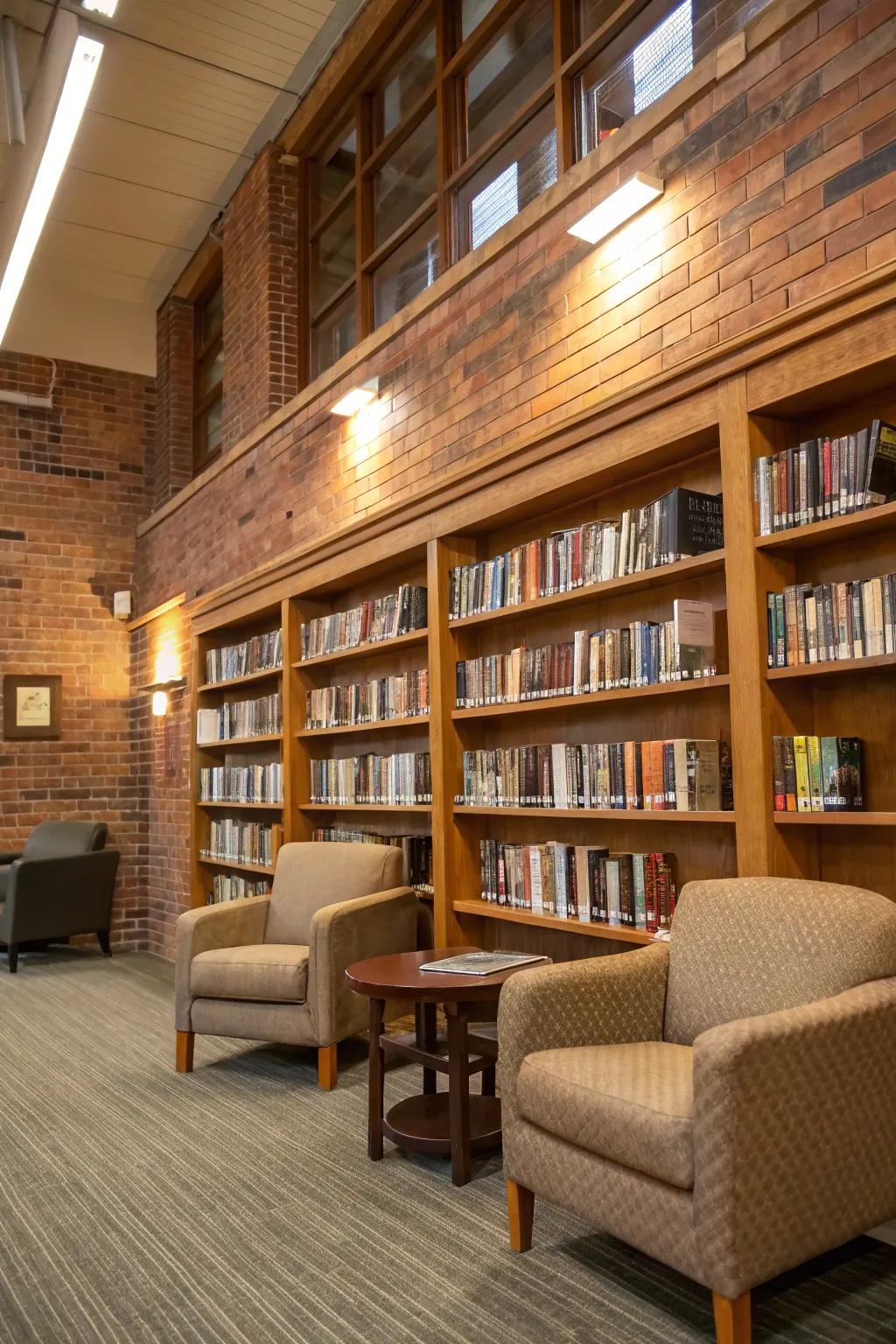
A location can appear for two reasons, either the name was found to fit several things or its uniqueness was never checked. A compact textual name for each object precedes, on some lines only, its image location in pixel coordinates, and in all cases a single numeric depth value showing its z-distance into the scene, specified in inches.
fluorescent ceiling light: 158.1
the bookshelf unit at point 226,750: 235.9
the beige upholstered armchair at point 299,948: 143.7
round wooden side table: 108.3
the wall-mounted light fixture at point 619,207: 124.9
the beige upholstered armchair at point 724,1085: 72.4
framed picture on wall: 292.0
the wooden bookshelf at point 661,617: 104.7
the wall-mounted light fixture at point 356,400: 186.5
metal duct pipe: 195.9
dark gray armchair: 246.8
